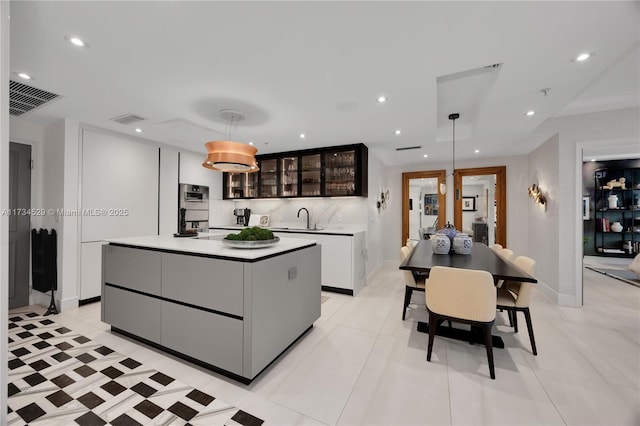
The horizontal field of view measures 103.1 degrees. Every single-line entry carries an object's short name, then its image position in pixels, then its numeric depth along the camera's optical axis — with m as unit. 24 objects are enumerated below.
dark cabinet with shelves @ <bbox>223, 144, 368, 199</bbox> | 4.34
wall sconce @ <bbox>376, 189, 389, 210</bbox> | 5.34
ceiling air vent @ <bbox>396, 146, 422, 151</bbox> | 4.62
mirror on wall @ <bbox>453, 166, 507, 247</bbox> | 5.43
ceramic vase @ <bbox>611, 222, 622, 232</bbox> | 6.09
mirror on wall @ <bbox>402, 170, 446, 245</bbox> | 6.05
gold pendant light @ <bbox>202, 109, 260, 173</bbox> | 2.48
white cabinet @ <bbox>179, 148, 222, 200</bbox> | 4.77
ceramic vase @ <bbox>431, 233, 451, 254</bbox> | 3.05
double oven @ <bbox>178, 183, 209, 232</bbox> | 4.75
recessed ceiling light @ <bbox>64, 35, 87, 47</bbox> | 1.74
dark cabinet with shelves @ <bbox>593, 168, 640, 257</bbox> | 5.98
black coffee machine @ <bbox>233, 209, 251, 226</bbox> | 5.48
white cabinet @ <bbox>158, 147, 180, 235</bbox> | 4.38
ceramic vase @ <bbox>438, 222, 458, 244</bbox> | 3.22
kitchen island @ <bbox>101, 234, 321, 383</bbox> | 1.85
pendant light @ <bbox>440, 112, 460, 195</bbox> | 3.61
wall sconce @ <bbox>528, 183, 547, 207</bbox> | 4.03
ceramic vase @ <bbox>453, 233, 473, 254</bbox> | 2.99
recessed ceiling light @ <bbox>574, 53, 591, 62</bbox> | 1.87
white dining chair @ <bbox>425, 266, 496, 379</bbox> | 1.97
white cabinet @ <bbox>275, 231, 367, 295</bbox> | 3.91
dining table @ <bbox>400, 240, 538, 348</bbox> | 2.12
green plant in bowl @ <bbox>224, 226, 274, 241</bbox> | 2.14
